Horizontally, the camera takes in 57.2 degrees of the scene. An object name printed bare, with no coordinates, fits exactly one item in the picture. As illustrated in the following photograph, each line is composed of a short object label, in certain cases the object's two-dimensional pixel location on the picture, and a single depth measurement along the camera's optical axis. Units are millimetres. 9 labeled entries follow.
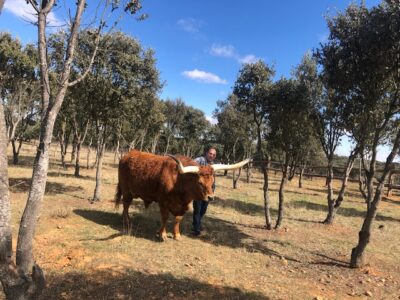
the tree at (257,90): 11531
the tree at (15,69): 16656
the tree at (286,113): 11141
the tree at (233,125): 27703
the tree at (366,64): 7883
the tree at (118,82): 13383
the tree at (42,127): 4562
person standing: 10094
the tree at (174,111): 45562
